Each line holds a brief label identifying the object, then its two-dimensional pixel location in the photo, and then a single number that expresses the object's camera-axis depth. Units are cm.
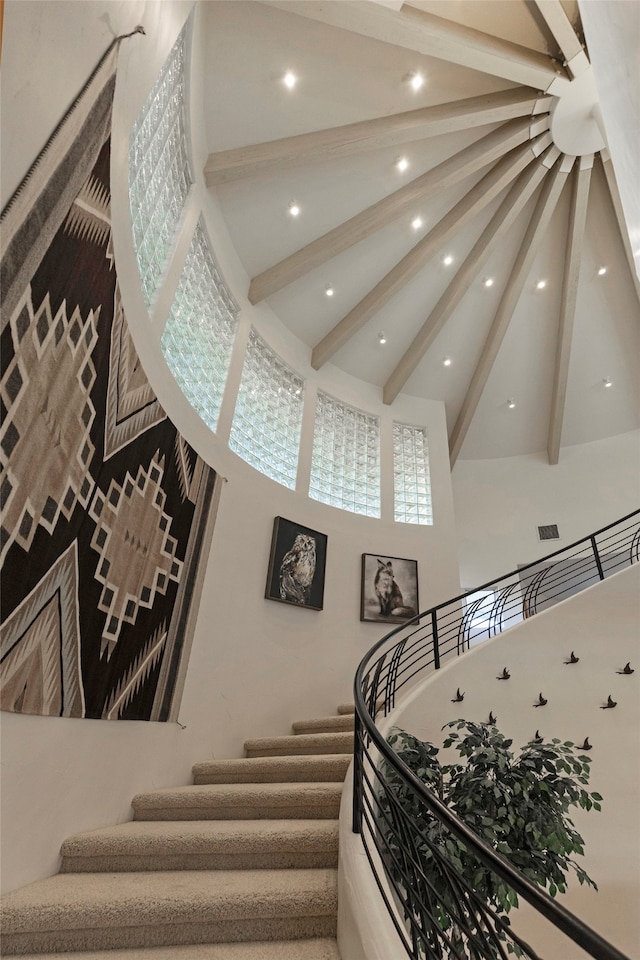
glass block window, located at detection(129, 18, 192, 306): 363
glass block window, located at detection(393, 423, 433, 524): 688
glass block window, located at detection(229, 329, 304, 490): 537
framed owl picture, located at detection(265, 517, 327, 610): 499
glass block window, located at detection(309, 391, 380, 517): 630
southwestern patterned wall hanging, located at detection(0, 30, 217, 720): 208
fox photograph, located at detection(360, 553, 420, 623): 579
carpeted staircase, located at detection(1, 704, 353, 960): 187
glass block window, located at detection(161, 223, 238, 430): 440
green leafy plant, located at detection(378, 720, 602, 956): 207
